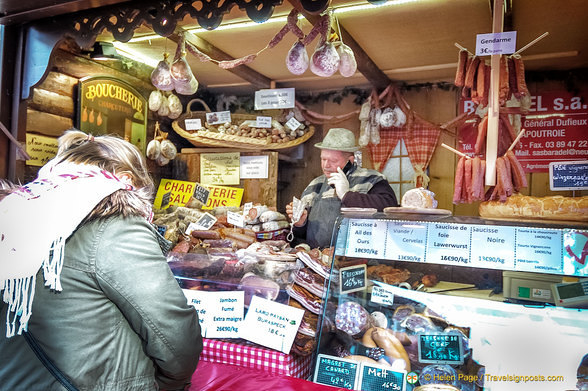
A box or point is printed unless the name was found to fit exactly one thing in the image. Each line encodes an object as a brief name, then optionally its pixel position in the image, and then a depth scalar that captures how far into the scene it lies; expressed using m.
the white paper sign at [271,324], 2.46
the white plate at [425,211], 2.44
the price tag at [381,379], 2.15
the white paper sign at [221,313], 2.61
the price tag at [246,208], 4.97
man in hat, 4.19
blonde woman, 1.62
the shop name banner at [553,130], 5.55
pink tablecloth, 2.21
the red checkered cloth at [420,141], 6.07
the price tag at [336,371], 2.23
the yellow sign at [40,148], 4.33
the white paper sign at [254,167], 5.91
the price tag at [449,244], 2.27
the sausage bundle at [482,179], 2.90
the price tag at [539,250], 2.11
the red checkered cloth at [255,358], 2.44
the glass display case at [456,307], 2.04
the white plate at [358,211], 2.59
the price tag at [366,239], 2.45
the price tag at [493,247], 2.19
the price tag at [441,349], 2.13
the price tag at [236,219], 4.57
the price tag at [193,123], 6.05
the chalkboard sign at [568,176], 2.66
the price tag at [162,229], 4.14
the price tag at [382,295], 2.33
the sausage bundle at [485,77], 3.09
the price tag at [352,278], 2.42
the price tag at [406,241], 2.35
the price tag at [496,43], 2.85
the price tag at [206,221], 4.74
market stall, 2.19
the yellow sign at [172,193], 6.05
